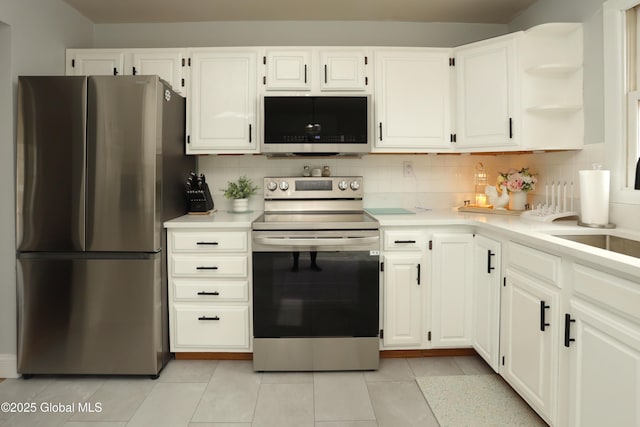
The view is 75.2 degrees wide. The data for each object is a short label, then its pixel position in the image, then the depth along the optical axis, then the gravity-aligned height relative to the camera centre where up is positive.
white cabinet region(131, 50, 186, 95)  2.93 +0.97
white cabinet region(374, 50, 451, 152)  2.94 +0.73
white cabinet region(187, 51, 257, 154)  2.92 +0.71
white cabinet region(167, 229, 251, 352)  2.60 -0.56
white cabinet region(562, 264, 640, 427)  1.33 -0.52
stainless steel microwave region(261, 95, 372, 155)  2.84 +0.54
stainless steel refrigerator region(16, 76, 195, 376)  2.39 -0.12
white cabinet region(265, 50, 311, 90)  2.92 +0.94
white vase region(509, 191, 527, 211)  2.96 +0.02
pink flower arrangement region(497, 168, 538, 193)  2.90 +0.16
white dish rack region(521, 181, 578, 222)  2.45 -0.02
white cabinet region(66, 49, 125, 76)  2.93 +0.98
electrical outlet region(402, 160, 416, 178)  3.33 +0.27
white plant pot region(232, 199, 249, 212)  3.05 -0.02
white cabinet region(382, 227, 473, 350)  2.62 -0.55
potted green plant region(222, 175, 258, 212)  3.06 +0.06
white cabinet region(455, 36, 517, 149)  2.68 +0.73
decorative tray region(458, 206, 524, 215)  2.91 -0.05
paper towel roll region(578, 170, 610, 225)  2.19 +0.04
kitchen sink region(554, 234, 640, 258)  1.99 -0.19
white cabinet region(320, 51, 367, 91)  2.93 +0.94
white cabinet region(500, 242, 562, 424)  1.79 -0.58
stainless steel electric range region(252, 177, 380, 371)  2.51 -0.60
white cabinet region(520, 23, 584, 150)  2.56 +0.73
